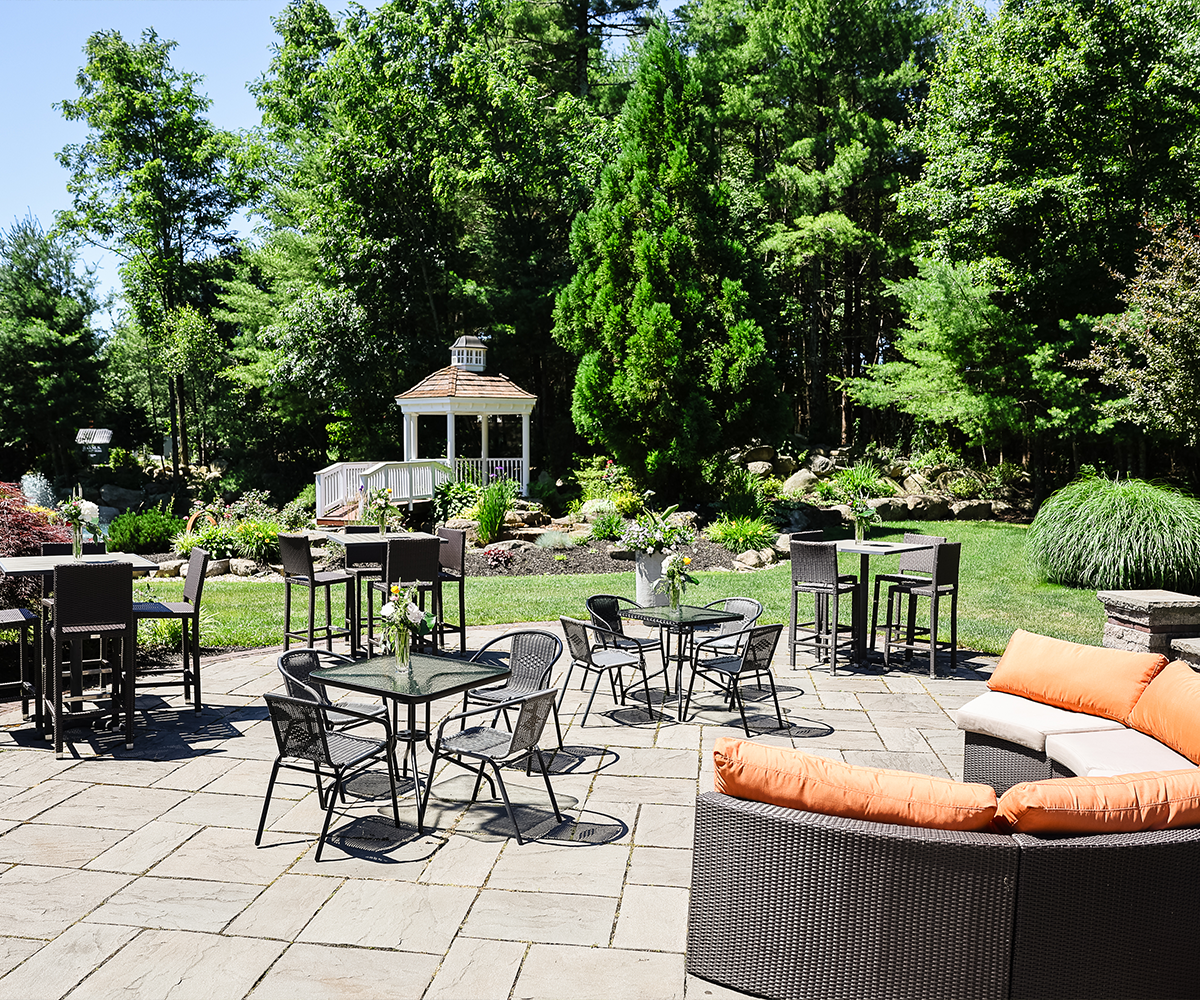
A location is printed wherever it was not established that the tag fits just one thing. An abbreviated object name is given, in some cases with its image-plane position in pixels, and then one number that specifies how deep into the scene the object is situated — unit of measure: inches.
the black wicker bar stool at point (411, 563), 322.3
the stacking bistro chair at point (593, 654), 244.4
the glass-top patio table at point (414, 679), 182.2
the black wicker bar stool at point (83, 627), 227.6
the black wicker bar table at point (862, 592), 324.8
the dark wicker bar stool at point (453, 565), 343.9
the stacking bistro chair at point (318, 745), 169.5
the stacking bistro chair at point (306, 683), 185.2
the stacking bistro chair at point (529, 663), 211.0
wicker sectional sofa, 111.4
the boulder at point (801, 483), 808.9
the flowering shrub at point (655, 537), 358.6
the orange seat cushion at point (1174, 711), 166.4
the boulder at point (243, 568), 607.8
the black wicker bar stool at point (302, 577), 339.3
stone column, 251.9
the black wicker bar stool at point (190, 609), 267.3
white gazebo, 805.2
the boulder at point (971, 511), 776.3
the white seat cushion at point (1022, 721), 189.0
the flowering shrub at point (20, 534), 317.1
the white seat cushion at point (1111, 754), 166.9
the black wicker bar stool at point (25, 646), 252.3
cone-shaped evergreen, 716.0
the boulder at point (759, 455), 875.4
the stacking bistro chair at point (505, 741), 174.4
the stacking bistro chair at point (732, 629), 266.3
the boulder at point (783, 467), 860.0
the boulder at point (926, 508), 762.8
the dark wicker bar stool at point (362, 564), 346.1
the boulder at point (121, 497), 1126.4
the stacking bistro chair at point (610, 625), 264.8
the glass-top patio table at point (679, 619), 261.7
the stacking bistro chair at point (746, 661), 237.6
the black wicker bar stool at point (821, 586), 320.8
